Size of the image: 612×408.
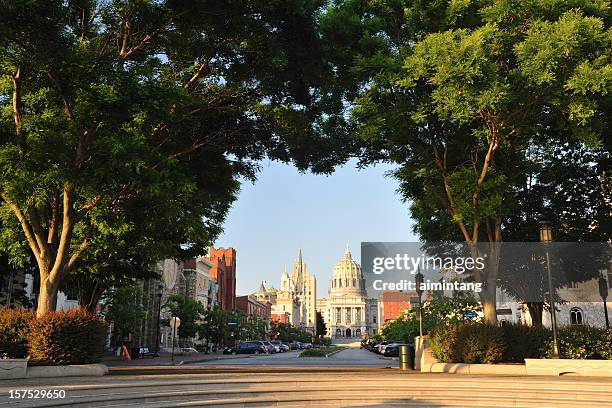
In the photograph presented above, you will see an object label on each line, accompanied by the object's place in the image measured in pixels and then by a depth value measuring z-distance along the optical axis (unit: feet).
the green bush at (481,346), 57.77
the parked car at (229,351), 206.69
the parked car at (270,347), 205.57
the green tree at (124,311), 142.20
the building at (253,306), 440.04
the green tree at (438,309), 124.67
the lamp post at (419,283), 69.59
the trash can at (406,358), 63.77
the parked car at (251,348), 185.16
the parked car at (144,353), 154.61
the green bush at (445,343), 59.52
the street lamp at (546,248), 56.03
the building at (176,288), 222.07
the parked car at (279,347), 224.94
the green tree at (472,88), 49.70
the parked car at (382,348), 187.62
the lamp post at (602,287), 90.27
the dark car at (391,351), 151.47
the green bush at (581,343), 58.34
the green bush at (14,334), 48.85
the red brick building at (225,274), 348.18
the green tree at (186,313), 209.56
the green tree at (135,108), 44.42
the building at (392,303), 584.56
